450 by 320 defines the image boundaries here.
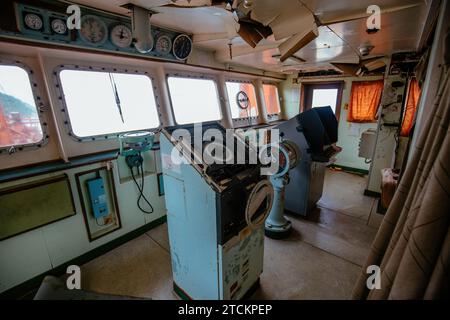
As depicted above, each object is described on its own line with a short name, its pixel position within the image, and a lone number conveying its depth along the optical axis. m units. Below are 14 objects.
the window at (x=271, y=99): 5.27
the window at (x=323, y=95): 4.88
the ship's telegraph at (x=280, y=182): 2.21
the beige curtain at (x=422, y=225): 0.58
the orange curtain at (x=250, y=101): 4.46
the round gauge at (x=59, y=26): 1.74
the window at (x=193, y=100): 3.16
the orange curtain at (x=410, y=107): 2.88
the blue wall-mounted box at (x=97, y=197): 2.13
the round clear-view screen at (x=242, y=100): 4.35
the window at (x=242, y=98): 4.23
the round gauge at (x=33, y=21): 1.62
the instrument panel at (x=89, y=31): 1.63
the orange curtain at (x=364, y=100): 4.28
